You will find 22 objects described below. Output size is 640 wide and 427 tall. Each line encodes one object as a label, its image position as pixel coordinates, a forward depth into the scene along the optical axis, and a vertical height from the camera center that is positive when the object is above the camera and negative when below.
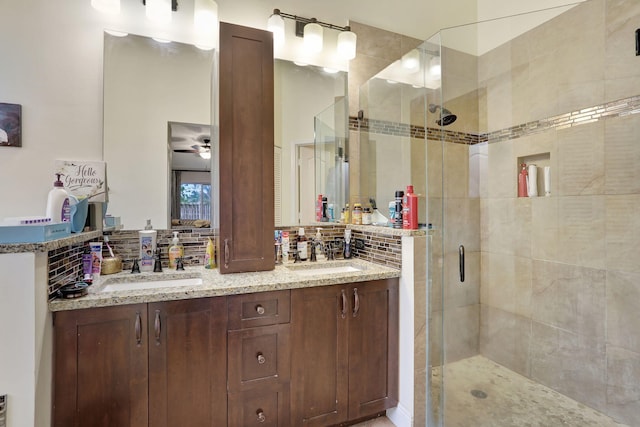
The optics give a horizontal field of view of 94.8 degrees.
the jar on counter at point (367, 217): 2.17 -0.02
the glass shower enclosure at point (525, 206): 1.69 +0.06
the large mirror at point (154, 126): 1.70 +0.54
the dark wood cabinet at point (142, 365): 1.19 -0.64
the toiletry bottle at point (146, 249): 1.69 -0.19
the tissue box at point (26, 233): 1.04 -0.06
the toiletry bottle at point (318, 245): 2.12 -0.22
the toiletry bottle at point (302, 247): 2.04 -0.22
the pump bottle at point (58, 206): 1.28 +0.05
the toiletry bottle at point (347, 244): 2.13 -0.21
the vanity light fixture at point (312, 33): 2.00 +1.31
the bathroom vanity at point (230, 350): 1.21 -0.64
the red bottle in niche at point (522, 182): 2.14 +0.24
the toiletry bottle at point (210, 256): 1.79 -0.25
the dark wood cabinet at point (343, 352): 1.54 -0.76
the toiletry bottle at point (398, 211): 1.81 +0.02
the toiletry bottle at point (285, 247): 1.99 -0.22
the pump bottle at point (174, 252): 1.75 -0.22
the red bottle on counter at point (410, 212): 1.71 +0.02
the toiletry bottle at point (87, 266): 1.49 -0.25
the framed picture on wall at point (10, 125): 1.49 +0.47
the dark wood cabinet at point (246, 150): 1.65 +0.38
